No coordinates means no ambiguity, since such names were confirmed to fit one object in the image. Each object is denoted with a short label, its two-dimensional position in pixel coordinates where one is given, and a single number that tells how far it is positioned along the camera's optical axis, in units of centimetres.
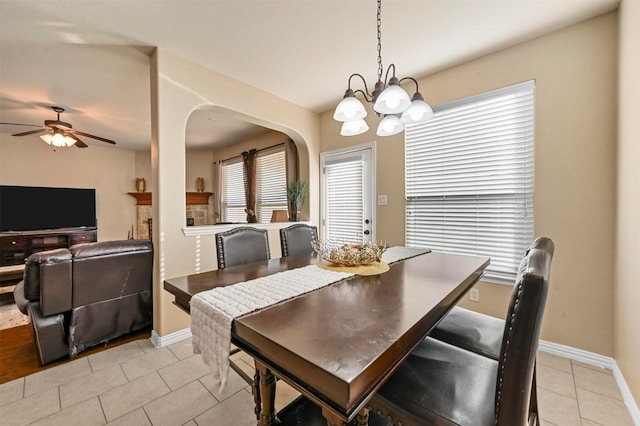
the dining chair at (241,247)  188
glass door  350
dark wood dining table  67
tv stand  440
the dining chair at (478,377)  72
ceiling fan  353
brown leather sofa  203
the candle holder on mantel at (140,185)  604
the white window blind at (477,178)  241
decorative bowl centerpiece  168
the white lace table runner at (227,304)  98
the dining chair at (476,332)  124
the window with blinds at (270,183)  466
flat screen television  462
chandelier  149
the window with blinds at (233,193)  564
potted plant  386
